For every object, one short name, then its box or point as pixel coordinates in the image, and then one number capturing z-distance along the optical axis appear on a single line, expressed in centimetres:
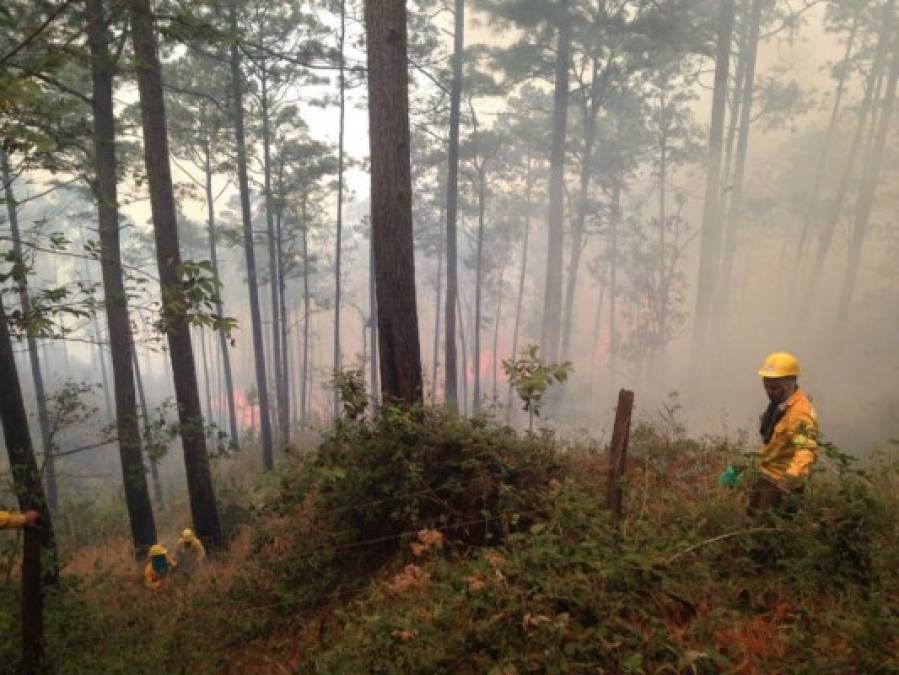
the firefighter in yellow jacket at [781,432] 374
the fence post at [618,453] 419
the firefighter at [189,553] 791
